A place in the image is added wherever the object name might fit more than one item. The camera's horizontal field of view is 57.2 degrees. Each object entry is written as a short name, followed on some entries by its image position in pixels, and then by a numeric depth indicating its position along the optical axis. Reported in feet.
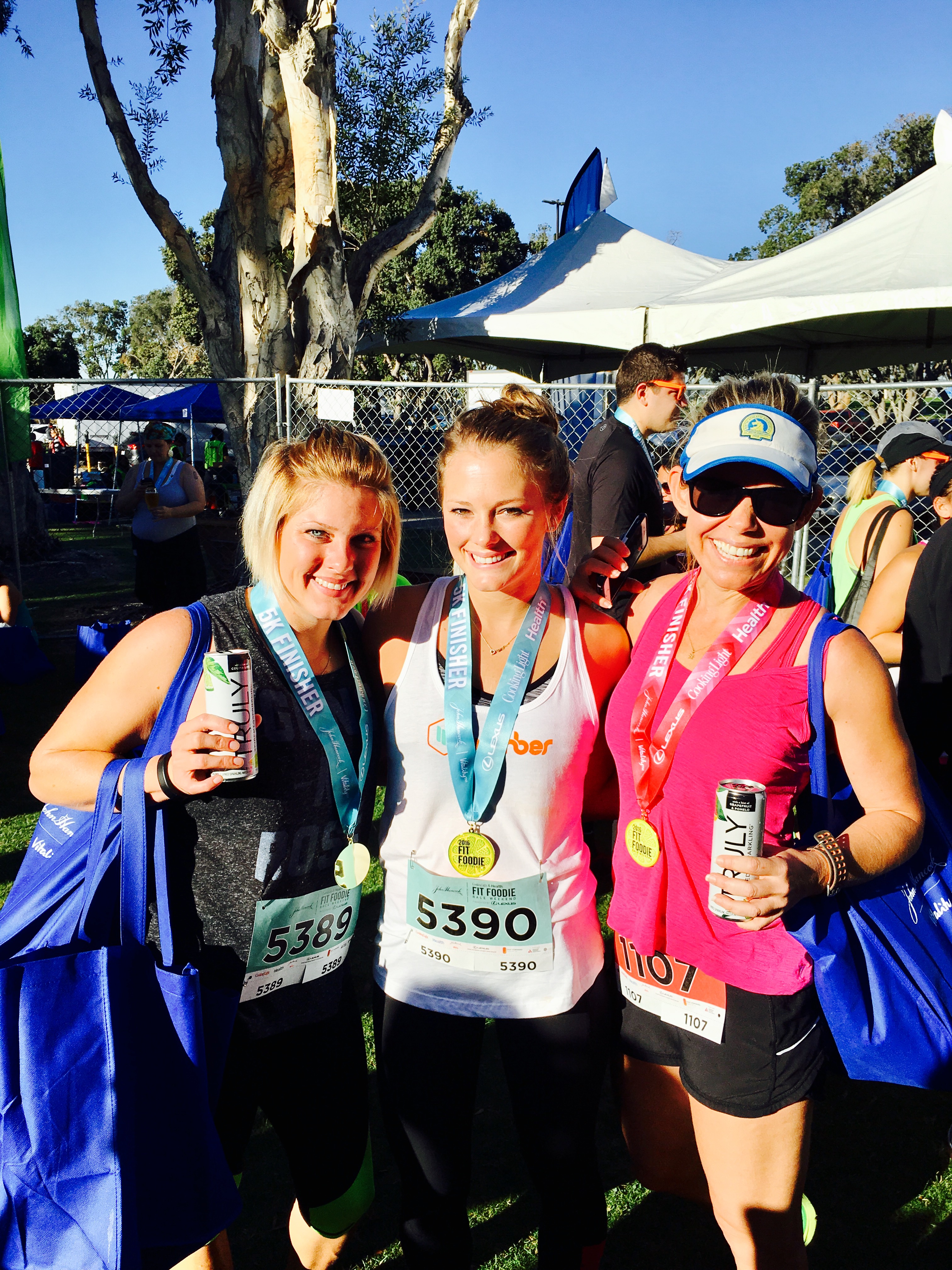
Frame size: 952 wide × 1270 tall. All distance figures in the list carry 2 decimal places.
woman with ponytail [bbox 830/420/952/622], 13.87
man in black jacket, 14.08
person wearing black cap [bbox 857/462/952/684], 11.12
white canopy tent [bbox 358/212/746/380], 32.35
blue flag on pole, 51.57
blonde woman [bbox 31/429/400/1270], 5.97
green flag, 29.66
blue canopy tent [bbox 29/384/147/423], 82.99
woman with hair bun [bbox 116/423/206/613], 26.96
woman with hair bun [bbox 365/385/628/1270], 6.26
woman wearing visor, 5.65
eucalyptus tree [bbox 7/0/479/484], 28.60
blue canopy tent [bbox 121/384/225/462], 85.05
